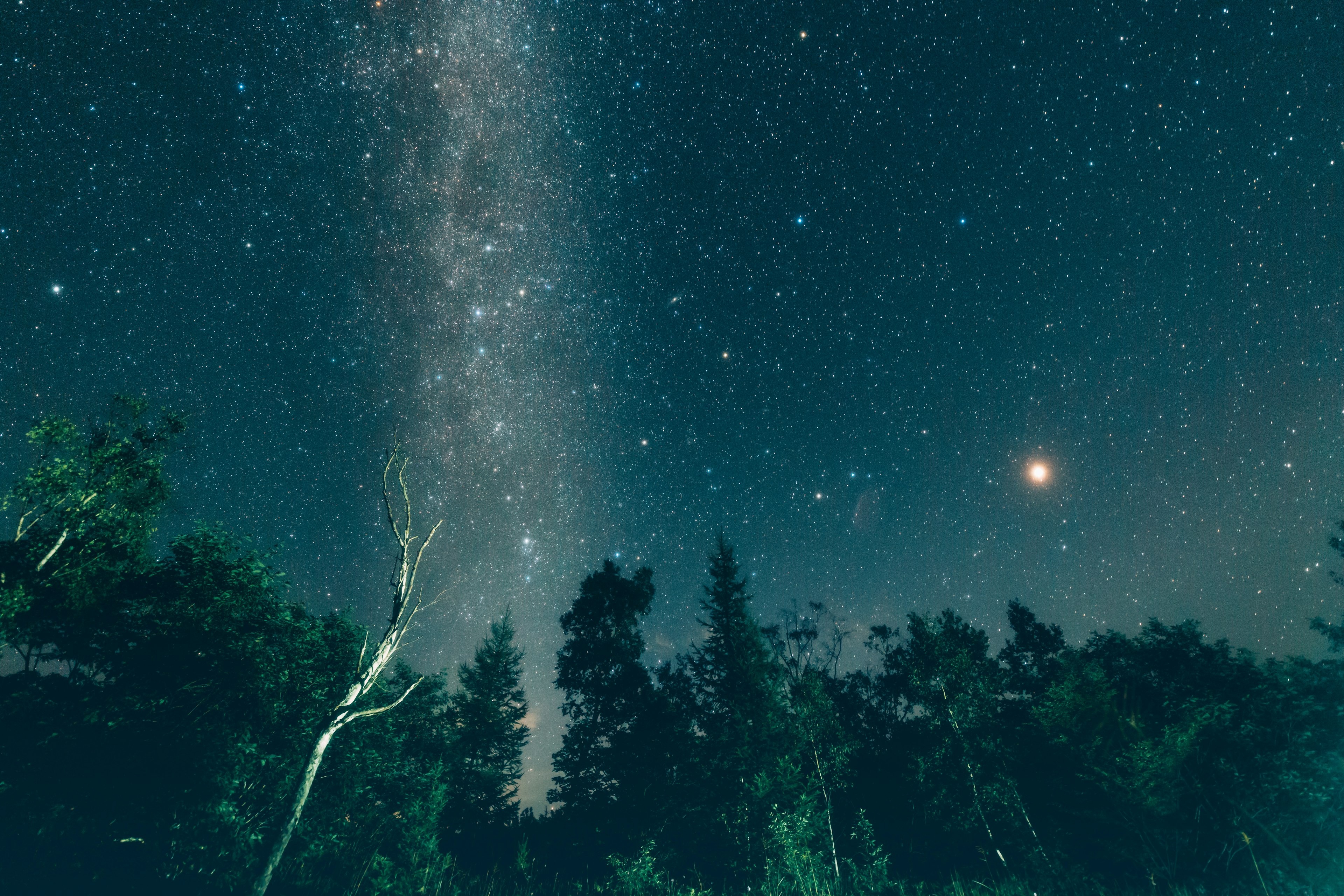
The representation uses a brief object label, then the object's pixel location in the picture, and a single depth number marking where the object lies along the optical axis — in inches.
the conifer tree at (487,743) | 1072.8
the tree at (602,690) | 863.7
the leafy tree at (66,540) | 630.5
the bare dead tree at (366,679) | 361.1
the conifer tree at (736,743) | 732.0
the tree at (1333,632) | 1141.1
